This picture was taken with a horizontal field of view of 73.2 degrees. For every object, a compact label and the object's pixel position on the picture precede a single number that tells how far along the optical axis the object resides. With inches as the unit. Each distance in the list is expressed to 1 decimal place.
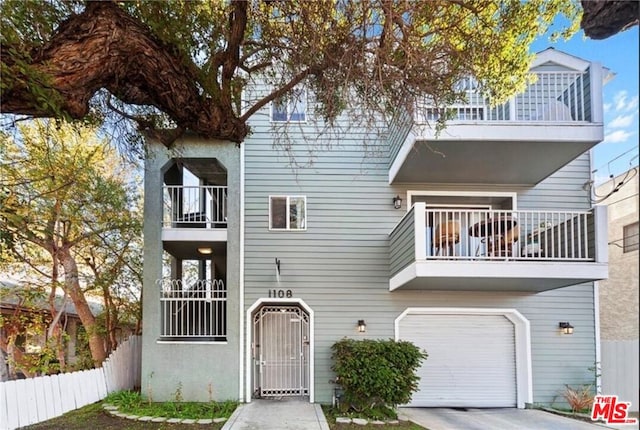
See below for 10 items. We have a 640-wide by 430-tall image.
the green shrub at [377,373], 285.5
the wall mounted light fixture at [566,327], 329.4
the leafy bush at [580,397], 312.8
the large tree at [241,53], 133.3
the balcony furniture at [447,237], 285.0
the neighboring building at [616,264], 224.1
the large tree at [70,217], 291.9
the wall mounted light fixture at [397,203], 345.1
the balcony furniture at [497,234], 282.4
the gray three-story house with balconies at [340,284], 318.7
